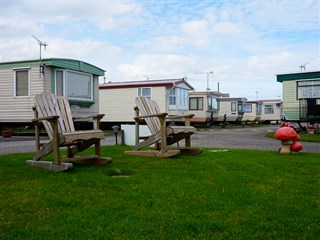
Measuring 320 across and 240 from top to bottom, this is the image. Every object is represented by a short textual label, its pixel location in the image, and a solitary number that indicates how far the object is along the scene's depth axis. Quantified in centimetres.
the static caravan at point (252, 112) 3503
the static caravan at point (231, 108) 3075
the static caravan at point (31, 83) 1332
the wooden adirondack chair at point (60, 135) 475
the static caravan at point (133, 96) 1934
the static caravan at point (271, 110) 3834
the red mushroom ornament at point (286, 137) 667
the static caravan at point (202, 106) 2441
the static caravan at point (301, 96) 1540
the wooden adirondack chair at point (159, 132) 614
